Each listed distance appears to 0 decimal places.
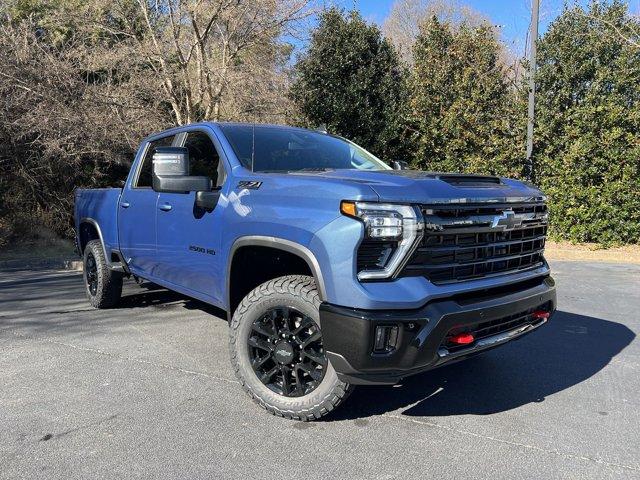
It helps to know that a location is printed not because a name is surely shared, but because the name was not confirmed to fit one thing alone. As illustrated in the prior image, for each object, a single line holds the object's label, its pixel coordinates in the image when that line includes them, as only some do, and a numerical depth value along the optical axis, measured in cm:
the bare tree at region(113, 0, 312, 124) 1225
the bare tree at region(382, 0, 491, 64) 3303
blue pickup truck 297
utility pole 1202
